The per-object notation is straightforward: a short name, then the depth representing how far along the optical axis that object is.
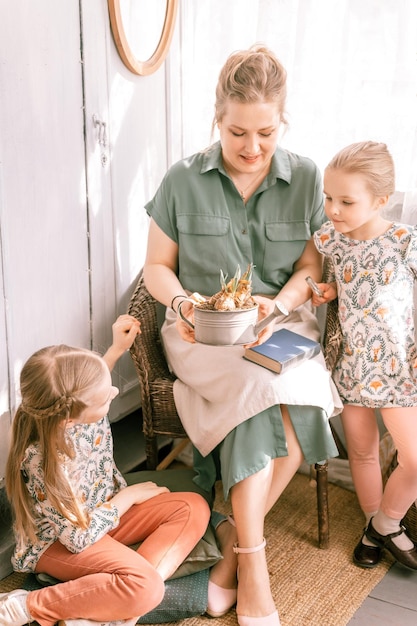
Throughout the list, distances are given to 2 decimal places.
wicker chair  2.05
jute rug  1.82
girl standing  1.84
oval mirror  2.06
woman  1.80
